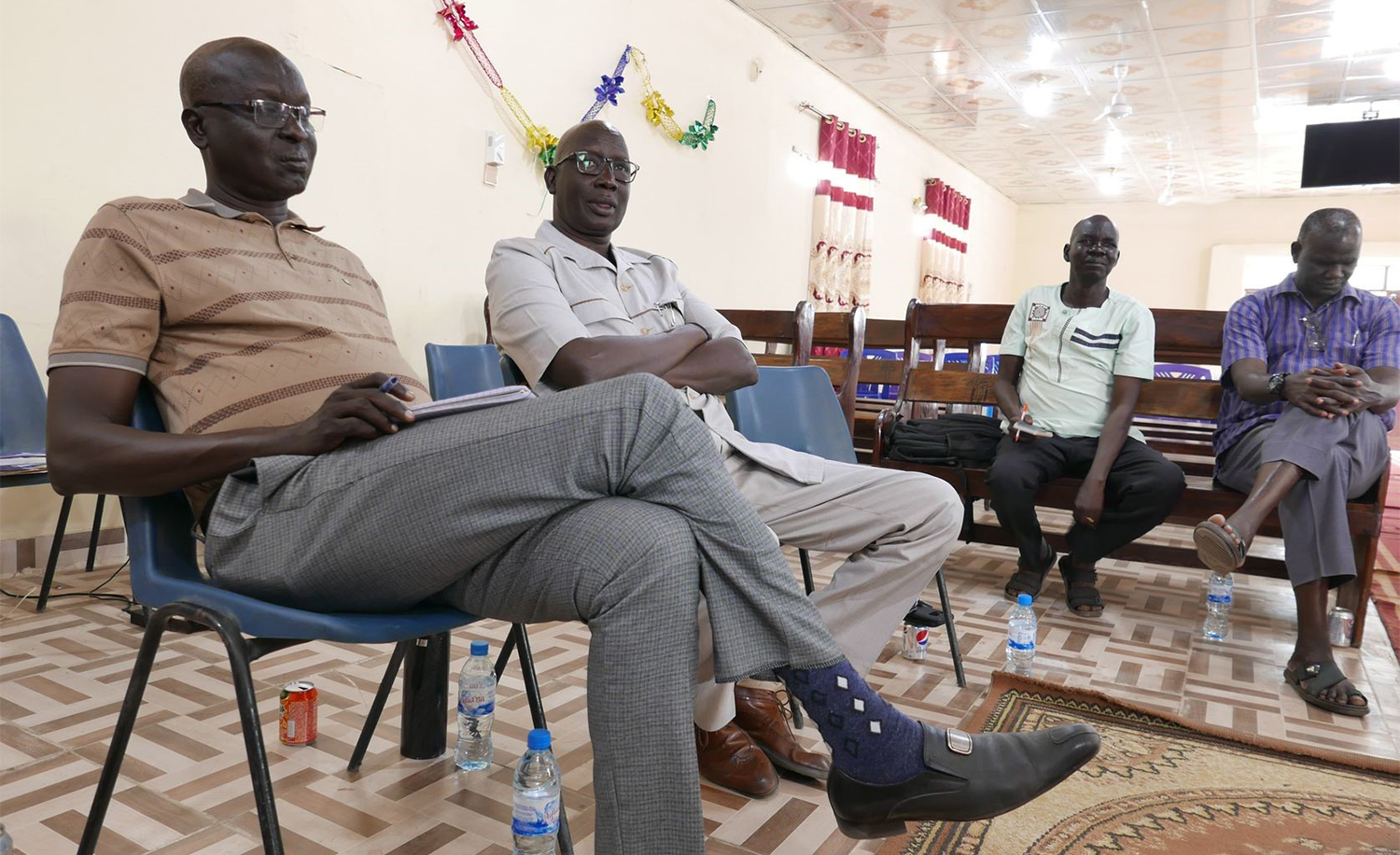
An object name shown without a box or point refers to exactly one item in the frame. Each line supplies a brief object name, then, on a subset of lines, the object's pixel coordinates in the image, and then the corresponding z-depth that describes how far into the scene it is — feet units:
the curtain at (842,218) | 22.06
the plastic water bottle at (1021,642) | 7.58
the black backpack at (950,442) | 10.46
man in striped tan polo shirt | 3.30
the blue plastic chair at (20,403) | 8.58
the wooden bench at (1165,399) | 8.60
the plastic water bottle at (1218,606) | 9.05
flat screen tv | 22.88
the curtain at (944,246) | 29.71
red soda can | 5.63
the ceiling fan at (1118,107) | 20.81
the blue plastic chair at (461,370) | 7.50
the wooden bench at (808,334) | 10.14
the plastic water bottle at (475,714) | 5.48
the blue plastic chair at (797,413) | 6.63
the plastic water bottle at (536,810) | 4.17
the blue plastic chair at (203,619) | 3.25
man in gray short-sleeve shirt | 5.22
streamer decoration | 12.66
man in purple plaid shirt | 7.57
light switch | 13.42
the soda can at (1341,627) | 8.79
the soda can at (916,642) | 7.73
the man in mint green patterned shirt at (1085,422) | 9.44
